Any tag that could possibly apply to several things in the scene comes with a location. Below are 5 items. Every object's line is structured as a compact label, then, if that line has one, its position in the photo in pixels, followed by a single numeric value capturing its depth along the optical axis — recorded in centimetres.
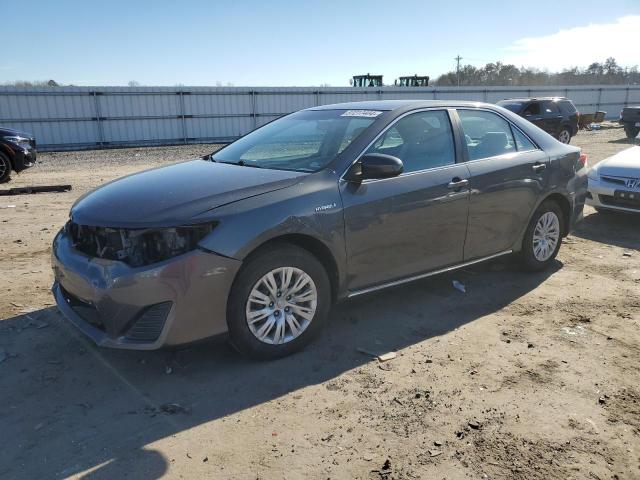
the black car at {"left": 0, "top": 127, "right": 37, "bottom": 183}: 1140
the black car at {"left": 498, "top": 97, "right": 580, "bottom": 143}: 1870
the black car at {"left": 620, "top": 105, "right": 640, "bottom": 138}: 2128
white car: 739
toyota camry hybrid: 323
